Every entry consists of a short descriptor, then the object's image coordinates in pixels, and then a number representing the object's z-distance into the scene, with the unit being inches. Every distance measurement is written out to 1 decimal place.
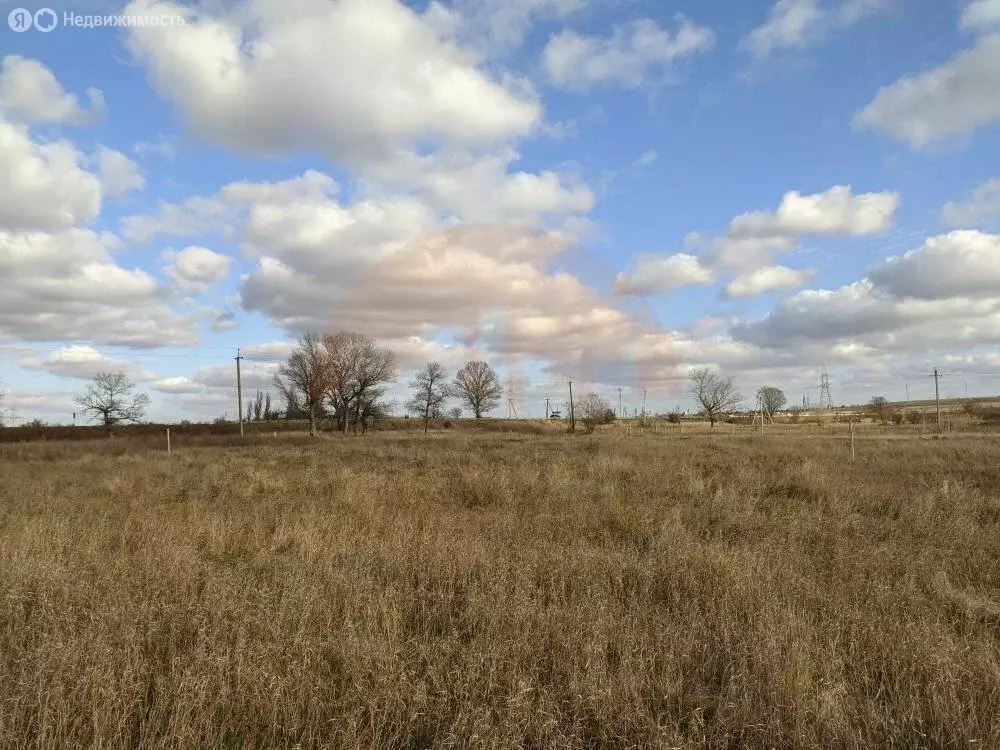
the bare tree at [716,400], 3334.2
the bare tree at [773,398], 4262.3
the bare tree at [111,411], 3324.3
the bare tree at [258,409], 4618.1
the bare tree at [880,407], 2804.6
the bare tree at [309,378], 2992.1
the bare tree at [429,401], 3661.4
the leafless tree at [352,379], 3036.4
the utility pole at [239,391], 2581.2
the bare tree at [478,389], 4350.4
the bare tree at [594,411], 2915.4
